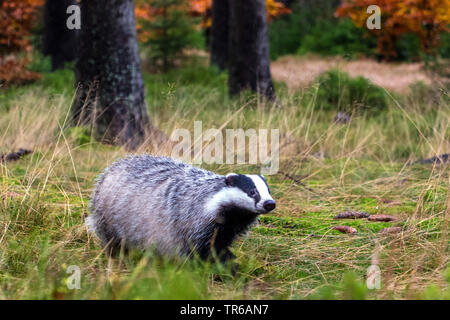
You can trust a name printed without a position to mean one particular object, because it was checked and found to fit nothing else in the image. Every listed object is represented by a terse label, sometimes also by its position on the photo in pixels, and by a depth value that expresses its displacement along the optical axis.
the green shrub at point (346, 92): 9.86
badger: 3.74
